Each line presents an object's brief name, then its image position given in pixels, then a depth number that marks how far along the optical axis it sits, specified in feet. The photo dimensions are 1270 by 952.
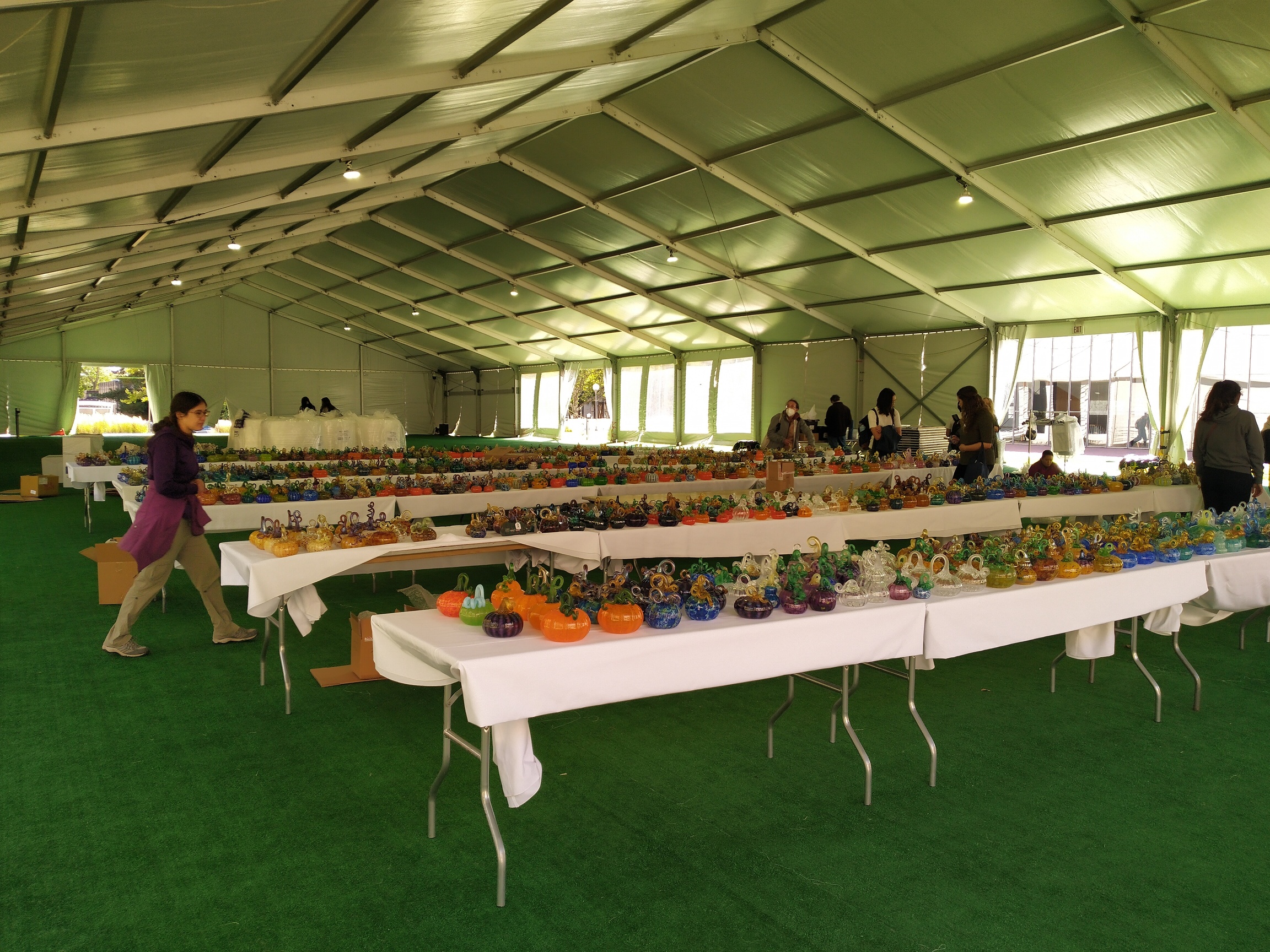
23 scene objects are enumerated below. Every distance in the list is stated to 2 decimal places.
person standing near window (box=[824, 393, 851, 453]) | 46.37
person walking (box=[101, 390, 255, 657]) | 15.70
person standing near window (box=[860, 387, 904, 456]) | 38.42
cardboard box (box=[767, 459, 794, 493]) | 24.03
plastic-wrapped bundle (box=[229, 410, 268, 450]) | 49.52
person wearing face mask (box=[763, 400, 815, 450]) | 39.68
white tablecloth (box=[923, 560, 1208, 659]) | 10.60
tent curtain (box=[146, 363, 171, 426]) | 90.68
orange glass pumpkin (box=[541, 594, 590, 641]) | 8.78
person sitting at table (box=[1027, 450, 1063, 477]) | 29.92
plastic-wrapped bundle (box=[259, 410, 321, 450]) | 50.14
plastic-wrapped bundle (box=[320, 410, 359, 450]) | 53.16
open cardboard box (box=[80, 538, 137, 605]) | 20.20
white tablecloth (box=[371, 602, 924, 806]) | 8.24
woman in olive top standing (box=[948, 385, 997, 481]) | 26.78
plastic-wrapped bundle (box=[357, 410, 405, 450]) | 55.36
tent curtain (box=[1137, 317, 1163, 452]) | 46.78
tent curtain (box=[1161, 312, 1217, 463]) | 44.62
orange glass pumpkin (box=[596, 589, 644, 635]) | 9.11
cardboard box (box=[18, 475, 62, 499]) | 43.11
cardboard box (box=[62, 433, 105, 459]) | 41.83
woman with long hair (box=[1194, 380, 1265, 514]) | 21.49
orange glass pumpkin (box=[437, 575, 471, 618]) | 9.92
